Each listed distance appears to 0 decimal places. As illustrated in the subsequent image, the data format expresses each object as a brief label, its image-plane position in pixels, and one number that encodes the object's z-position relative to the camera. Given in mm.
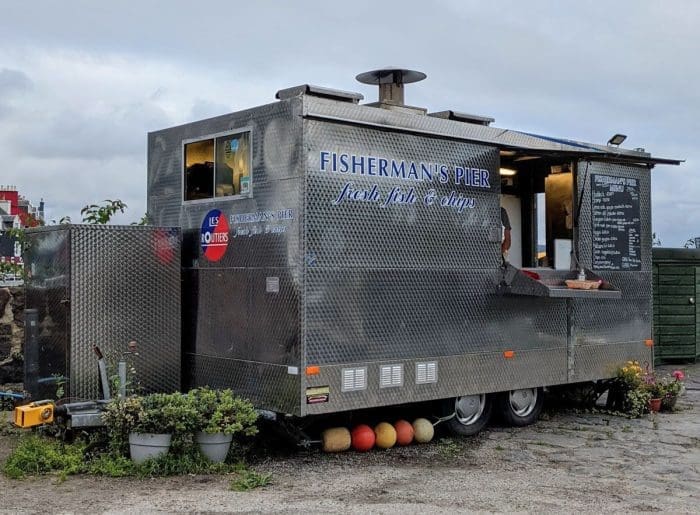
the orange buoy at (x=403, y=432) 8961
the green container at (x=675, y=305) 16688
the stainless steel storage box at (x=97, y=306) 8562
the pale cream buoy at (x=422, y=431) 9117
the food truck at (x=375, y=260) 8078
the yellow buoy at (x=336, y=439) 8484
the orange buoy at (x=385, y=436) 8766
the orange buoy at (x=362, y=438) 8633
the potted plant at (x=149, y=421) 7570
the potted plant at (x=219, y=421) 7684
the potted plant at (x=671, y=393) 11469
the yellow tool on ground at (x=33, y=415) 7758
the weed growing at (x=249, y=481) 7146
